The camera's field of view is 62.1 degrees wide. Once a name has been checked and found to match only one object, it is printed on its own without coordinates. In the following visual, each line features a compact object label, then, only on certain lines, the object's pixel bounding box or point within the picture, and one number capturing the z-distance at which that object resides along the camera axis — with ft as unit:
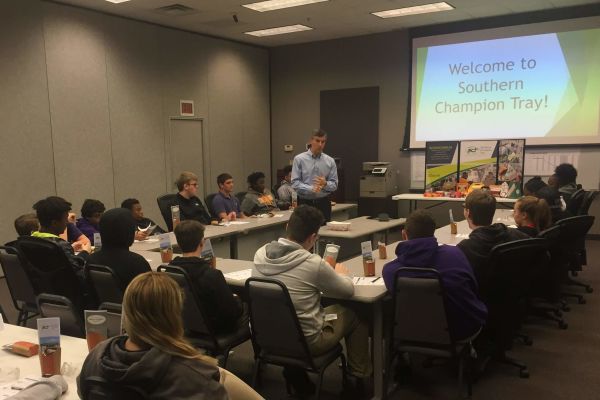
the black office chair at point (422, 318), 8.50
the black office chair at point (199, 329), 8.75
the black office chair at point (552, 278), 12.22
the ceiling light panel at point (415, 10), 23.18
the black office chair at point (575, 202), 17.61
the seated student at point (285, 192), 22.88
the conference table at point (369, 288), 9.29
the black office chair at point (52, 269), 10.59
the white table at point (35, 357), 6.00
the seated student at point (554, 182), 19.12
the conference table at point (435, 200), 22.29
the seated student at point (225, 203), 18.54
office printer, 27.63
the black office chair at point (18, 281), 11.31
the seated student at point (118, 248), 9.61
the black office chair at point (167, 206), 17.71
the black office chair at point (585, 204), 18.04
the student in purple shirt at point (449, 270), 8.64
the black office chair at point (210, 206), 18.90
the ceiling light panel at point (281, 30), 27.50
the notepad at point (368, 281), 9.80
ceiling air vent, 22.59
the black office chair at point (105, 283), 9.34
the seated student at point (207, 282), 8.83
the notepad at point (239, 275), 10.39
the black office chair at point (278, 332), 8.28
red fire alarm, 27.25
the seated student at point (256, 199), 20.36
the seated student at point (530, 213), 12.62
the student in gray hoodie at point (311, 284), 8.57
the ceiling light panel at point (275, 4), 22.22
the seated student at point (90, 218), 14.56
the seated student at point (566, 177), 18.89
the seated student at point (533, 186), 18.73
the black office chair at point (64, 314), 7.91
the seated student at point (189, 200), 17.47
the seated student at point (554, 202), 16.57
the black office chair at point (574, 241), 13.08
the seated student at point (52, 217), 11.42
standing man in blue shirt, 18.30
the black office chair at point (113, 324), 6.64
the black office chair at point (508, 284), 9.52
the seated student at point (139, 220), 15.14
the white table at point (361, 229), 15.81
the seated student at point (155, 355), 4.42
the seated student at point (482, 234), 9.94
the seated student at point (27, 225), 12.42
